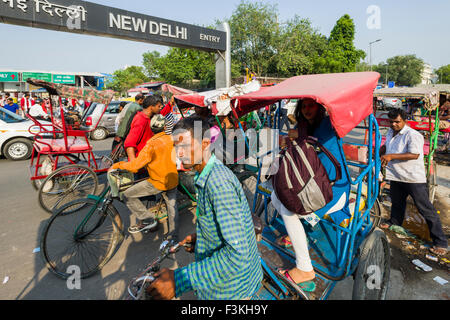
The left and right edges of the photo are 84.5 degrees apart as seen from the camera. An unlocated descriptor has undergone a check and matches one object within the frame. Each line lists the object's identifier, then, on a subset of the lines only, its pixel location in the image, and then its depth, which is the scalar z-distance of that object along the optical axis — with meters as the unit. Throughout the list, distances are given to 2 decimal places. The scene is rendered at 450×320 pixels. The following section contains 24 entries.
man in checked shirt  1.23
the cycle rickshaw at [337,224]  1.94
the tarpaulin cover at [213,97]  3.40
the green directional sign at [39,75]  34.56
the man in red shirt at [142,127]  3.65
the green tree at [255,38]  29.47
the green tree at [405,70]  60.16
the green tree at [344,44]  33.25
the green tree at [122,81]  47.38
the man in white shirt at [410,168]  3.19
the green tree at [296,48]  30.06
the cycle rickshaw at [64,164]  4.33
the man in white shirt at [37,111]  11.62
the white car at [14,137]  7.85
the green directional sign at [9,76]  36.66
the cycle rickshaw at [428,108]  4.56
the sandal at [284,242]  2.65
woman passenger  2.17
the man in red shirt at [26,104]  13.67
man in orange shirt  3.00
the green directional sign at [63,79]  36.16
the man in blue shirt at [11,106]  13.36
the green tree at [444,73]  68.75
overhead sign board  6.97
